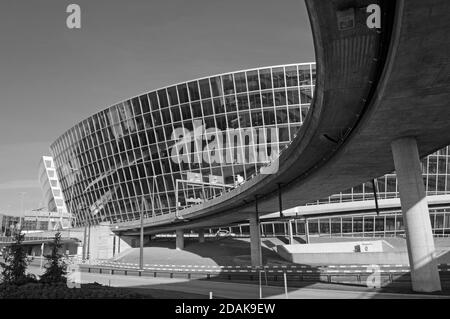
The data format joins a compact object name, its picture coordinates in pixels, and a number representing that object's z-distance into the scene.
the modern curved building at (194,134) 67.69
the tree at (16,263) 21.02
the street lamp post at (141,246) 39.45
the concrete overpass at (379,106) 12.56
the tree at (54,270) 20.58
